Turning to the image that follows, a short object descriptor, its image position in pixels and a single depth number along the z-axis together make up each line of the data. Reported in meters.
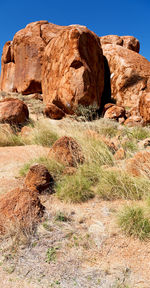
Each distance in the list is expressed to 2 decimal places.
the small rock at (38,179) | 3.38
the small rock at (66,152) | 4.02
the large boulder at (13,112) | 7.02
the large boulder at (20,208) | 2.52
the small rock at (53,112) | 8.50
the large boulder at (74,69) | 8.60
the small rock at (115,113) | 8.69
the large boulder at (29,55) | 11.65
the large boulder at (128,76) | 9.46
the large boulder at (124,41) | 14.49
